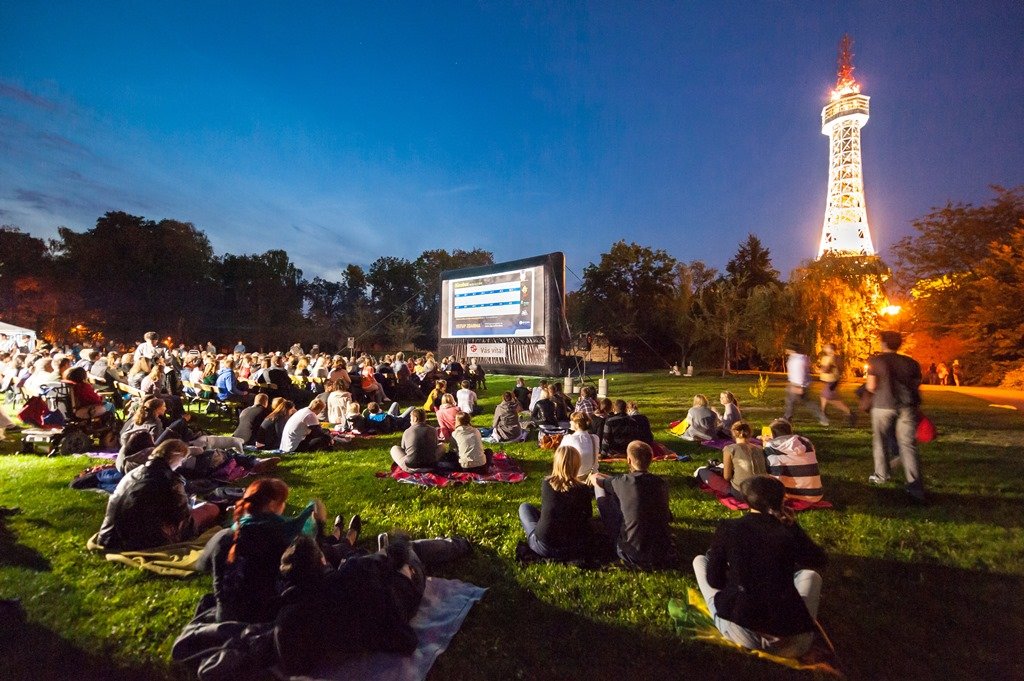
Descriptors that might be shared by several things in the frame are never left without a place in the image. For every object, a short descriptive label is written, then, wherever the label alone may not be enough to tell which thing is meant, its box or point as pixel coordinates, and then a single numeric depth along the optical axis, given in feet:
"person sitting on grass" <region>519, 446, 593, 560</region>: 12.45
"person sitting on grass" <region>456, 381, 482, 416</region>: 36.03
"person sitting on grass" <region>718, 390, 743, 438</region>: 28.35
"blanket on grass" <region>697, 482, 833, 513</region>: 16.89
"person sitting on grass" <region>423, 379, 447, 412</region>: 39.29
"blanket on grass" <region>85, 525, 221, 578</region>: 12.21
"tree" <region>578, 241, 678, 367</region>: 118.21
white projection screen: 53.93
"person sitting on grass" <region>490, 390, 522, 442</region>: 29.37
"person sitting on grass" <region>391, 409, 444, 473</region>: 21.43
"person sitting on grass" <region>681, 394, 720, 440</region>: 28.04
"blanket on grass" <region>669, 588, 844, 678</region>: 8.80
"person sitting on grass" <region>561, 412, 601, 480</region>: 19.22
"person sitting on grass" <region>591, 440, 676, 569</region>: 12.32
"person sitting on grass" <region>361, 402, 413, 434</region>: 32.55
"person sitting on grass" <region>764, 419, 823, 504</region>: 16.99
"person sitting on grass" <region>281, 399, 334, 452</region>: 25.81
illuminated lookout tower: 173.78
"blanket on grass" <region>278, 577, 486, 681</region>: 8.63
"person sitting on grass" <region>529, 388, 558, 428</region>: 31.57
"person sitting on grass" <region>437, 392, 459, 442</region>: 27.66
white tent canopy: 69.55
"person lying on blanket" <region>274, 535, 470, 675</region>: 8.40
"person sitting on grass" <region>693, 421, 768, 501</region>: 16.46
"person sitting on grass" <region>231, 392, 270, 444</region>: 26.18
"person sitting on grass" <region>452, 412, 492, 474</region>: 21.42
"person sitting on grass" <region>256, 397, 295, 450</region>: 25.98
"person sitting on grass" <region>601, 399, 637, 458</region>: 24.40
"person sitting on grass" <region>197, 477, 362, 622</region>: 9.00
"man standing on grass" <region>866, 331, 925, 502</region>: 17.53
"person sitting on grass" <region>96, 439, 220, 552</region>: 12.83
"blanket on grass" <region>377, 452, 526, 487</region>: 20.53
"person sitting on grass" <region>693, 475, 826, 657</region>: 8.51
